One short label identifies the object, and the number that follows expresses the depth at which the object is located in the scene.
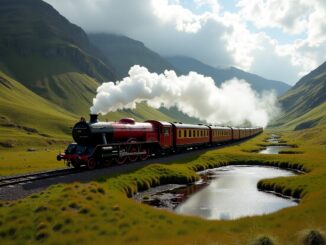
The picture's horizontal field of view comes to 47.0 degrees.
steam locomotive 35.53
